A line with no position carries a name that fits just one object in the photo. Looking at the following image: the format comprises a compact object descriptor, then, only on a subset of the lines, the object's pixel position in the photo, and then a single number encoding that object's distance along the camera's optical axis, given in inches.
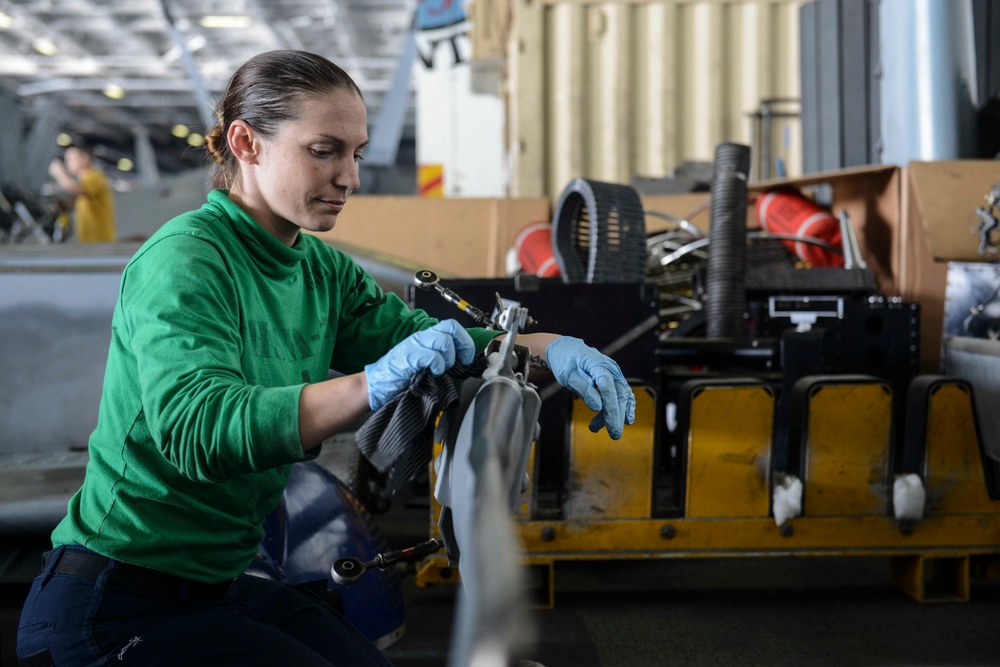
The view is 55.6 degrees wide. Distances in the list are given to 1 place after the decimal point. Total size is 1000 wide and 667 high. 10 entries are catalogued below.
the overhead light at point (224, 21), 608.1
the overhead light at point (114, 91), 792.0
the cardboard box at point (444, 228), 219.8
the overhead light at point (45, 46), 675.1
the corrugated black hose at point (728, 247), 131.4
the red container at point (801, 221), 160.6
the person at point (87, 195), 321.4
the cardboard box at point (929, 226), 136.8
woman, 47.3
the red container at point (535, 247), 191.5
